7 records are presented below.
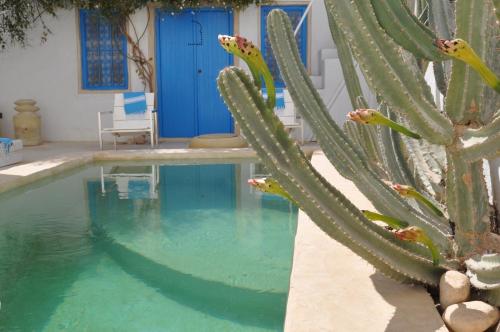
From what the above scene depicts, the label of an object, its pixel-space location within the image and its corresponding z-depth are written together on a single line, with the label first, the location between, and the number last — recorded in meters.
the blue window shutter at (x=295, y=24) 9.43
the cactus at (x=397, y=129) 1.60
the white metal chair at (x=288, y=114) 8.59
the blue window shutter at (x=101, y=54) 9.64
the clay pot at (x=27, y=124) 9.13
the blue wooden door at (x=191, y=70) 9.57
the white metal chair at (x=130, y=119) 8.51
